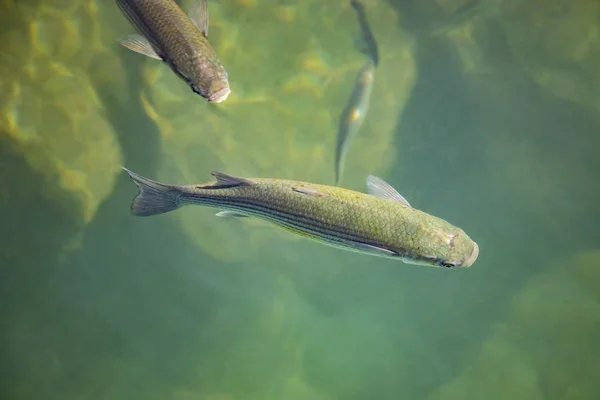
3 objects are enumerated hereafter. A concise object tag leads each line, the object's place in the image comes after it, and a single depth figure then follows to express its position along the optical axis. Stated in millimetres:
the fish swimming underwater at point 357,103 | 4309
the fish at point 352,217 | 2291
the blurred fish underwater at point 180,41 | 2285
